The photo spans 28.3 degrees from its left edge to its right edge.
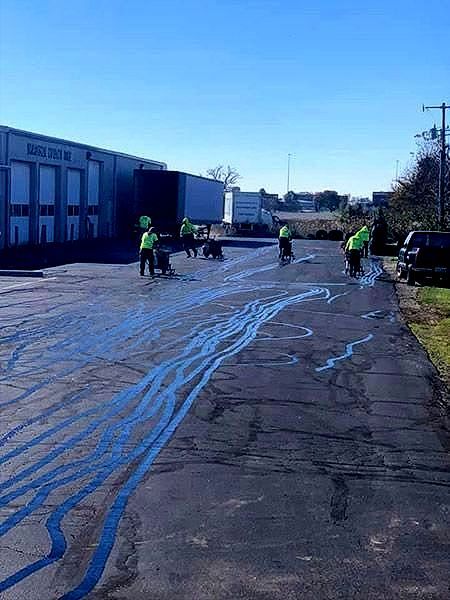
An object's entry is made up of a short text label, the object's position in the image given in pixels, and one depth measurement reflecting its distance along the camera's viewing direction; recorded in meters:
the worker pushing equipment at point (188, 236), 40.16
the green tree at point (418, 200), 57.09
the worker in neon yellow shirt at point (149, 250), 28.52
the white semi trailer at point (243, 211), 72.12
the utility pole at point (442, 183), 50.68
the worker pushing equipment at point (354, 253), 31.41
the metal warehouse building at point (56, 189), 40.75
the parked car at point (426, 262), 29.14
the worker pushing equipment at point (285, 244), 39.03
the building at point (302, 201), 171.12
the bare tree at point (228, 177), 145.00
